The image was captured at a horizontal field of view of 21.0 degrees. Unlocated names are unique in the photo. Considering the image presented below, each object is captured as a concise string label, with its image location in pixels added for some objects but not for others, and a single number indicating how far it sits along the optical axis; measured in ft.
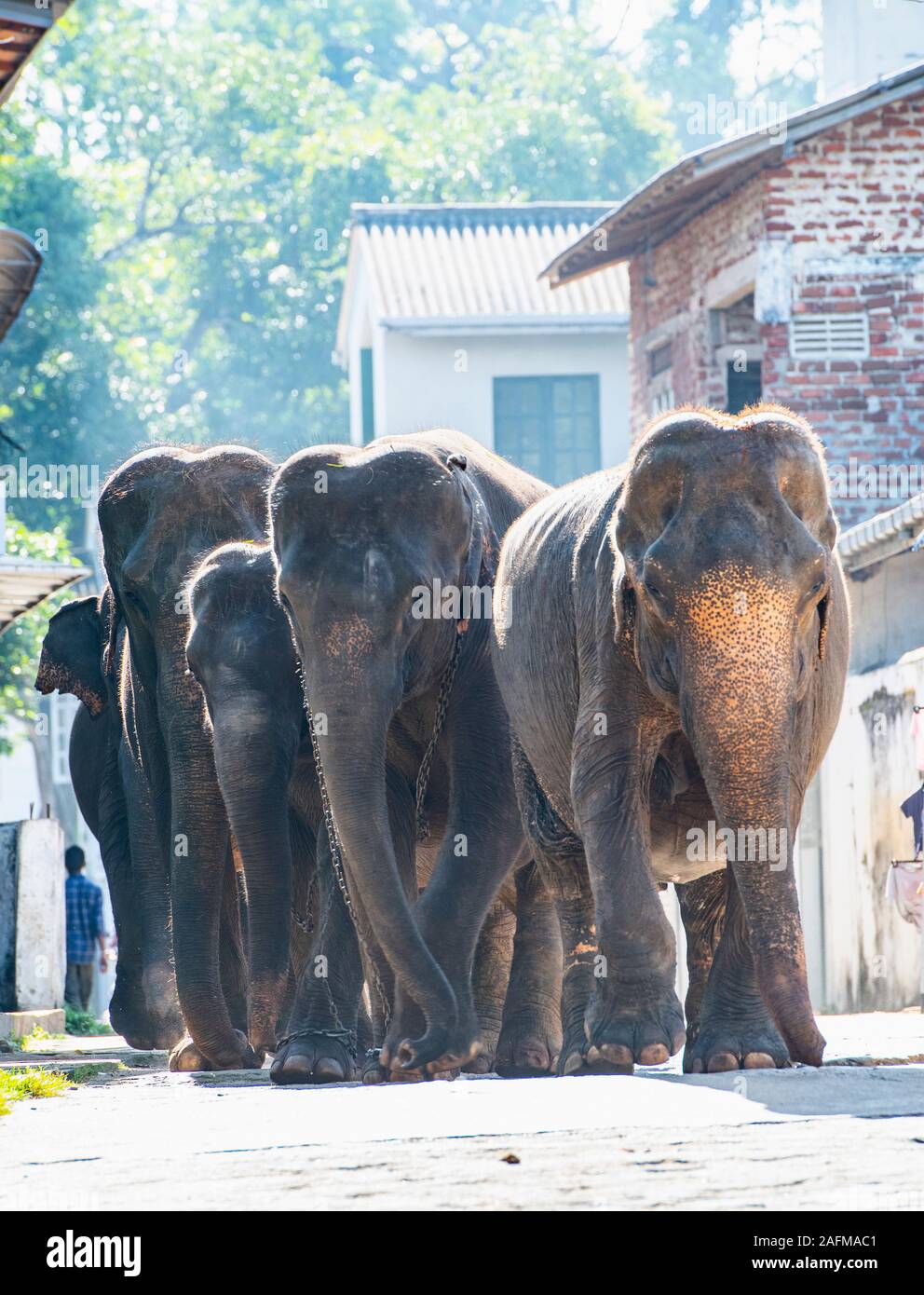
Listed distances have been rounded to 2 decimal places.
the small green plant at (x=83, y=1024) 52.85
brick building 64.95
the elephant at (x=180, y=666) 29.99
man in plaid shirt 71.36
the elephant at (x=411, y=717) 24.21
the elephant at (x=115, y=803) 37.81
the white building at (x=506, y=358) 99.55
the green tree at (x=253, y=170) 155.63
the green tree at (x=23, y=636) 95.71
